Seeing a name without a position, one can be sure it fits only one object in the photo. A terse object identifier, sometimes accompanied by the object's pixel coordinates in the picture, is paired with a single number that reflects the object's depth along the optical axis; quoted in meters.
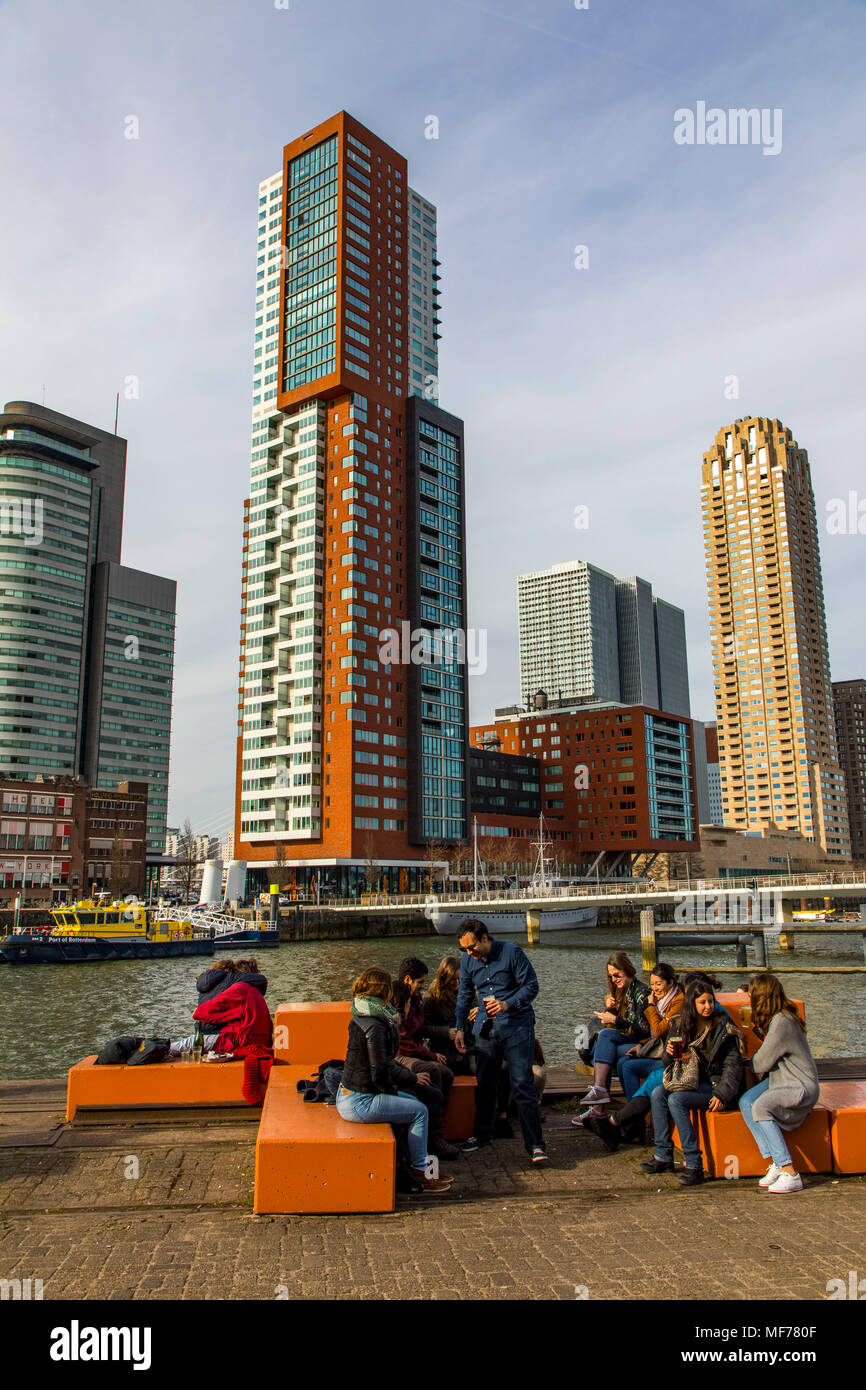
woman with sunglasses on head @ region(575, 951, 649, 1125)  9.57
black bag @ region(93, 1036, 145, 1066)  9.87
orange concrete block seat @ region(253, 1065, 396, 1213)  6.80
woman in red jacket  10.03
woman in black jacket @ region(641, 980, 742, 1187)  7.84
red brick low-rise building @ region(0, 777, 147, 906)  96.06
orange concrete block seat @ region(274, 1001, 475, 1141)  10.51
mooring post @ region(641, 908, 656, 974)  43.06
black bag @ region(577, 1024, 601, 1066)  10.87
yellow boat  55.62
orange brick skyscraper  105.44
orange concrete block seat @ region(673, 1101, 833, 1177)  7.79
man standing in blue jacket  8.41
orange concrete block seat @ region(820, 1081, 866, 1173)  7.82
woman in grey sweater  7.54
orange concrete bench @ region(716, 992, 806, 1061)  9.74
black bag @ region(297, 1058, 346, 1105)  8.04
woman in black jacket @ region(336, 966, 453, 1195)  7.37
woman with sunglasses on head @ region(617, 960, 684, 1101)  9.09
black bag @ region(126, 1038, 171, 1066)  10.01
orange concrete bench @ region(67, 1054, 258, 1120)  9.55
